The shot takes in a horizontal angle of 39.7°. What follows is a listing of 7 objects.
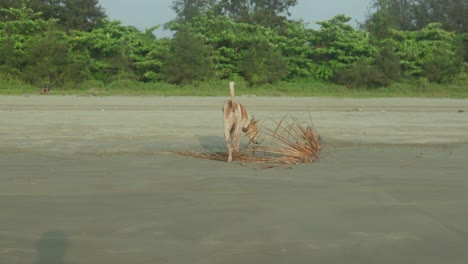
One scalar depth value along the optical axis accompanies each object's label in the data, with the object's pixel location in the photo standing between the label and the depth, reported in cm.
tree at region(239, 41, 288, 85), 3238
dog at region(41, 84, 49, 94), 2699
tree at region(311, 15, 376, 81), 3375
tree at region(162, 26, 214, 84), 3147
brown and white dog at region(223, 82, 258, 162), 883
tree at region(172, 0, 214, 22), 4944
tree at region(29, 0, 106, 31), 3828
